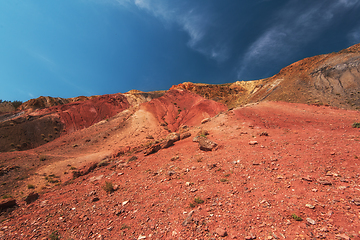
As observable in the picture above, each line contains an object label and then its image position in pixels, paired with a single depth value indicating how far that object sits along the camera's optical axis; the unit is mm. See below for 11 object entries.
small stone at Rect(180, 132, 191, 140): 14241
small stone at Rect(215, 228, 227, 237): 3891
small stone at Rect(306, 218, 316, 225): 3644
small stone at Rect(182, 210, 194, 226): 4562
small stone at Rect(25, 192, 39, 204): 8000
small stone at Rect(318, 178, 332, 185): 4995
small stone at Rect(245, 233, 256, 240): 3656
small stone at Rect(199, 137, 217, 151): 10109
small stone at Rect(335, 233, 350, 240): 3127
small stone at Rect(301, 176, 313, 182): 5340
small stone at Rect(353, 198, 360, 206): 3922
